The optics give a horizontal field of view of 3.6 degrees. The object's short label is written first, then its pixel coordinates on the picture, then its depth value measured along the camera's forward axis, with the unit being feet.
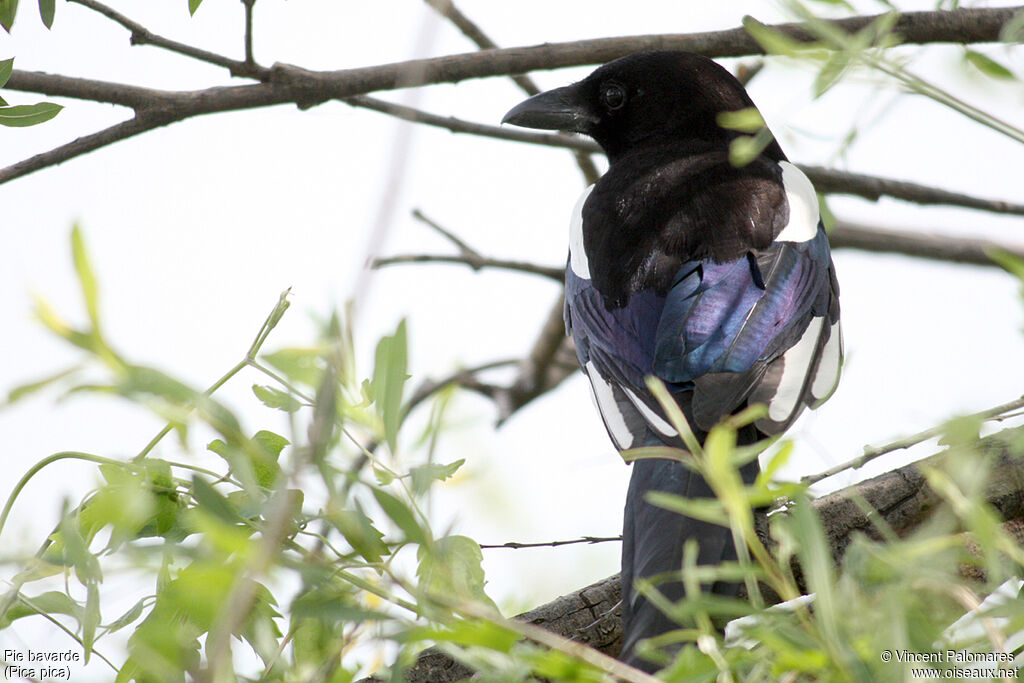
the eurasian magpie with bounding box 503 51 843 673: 19.35
